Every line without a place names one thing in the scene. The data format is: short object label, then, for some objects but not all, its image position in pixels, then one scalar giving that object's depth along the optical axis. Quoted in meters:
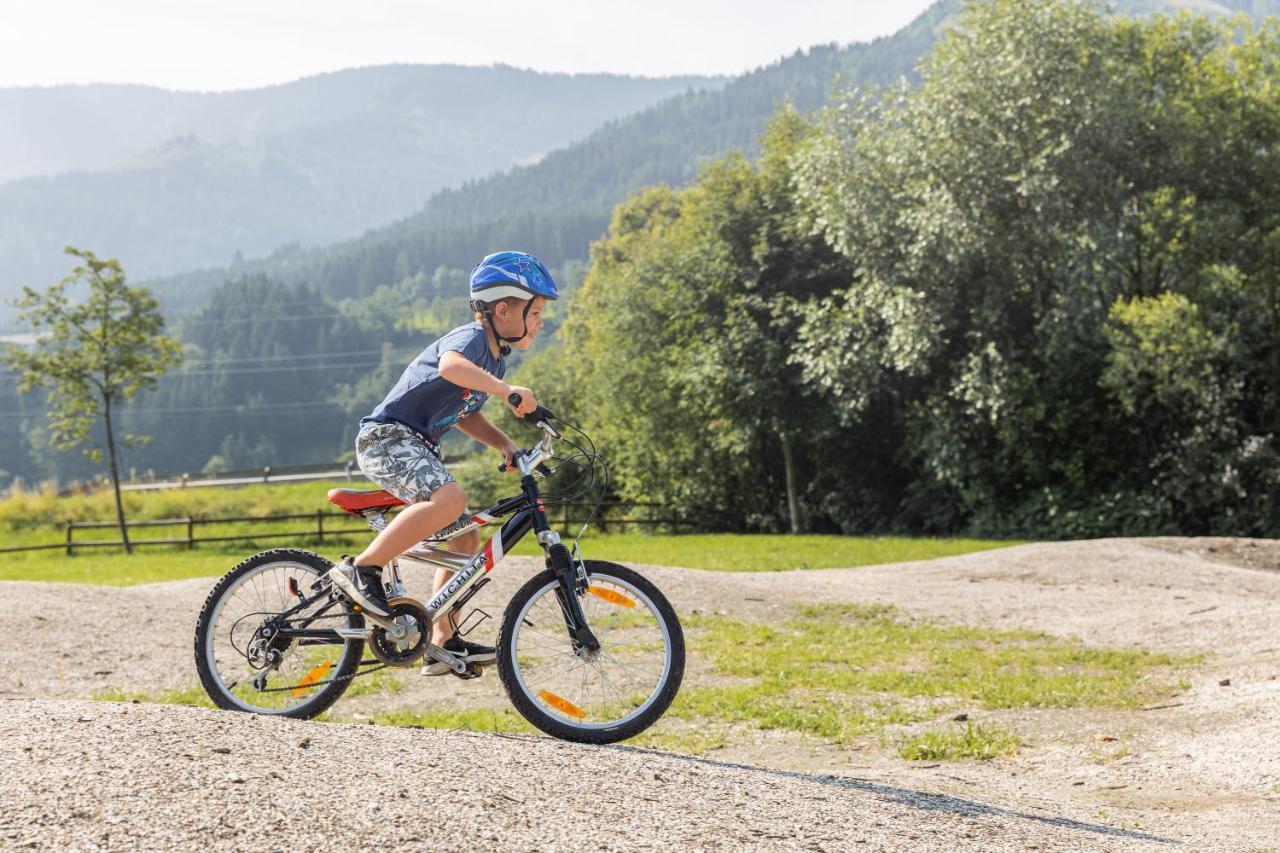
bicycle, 5.93
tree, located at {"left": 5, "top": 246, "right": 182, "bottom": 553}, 33.81
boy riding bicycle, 5.90
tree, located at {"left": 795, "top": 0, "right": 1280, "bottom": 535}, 24.50
